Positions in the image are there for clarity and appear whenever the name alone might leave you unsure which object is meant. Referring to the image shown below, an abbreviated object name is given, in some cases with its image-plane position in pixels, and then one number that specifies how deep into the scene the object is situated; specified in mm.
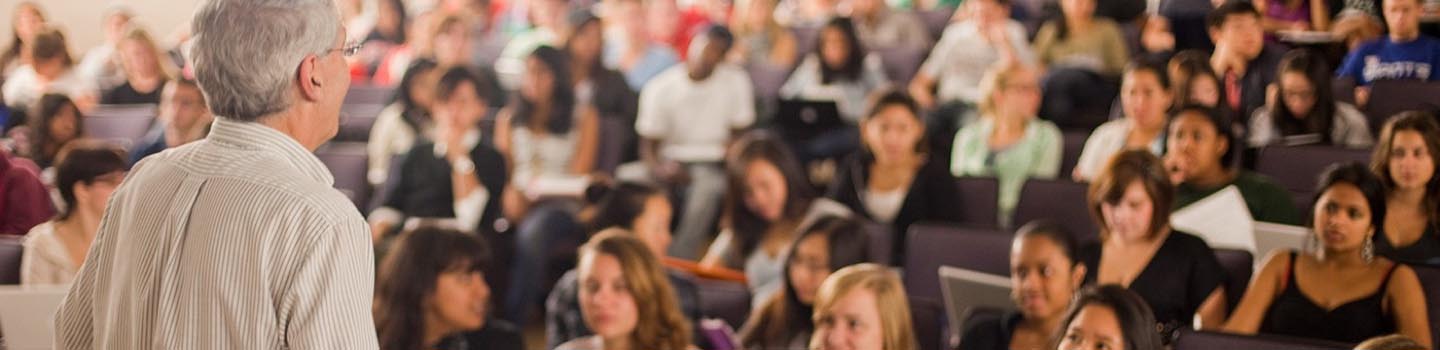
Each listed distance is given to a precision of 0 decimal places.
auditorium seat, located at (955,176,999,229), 5391
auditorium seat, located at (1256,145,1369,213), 5199
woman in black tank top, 3955
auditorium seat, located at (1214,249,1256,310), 4293
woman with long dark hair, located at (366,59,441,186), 6555
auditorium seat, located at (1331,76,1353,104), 5836
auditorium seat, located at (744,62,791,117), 7762
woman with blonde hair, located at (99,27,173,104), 7234
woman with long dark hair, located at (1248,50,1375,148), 5512
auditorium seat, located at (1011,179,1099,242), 5039
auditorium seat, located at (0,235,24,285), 4348
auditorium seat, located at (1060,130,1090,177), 6070
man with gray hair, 1761
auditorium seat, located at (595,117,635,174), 6645
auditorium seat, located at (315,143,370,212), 5980
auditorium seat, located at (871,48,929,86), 7879
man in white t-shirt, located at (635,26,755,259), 6746
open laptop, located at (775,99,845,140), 7062
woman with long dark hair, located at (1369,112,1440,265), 4426
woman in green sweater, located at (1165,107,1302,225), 4875
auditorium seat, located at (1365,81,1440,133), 5383
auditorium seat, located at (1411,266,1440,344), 3902
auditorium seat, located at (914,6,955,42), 8945
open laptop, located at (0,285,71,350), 3490
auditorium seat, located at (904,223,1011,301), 4566
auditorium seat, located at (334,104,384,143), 7148
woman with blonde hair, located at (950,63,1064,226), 5965
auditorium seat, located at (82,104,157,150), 6934
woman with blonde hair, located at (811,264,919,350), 3664
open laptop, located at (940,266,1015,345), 4129
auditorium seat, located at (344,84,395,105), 7879
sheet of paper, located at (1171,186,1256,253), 4633
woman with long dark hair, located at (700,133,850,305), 5109
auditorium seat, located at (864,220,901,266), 4867
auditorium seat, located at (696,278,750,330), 4406
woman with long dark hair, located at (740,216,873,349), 4207
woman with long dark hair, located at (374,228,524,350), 4012
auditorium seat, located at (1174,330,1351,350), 3363
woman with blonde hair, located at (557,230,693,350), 3953
